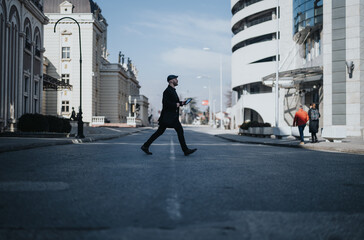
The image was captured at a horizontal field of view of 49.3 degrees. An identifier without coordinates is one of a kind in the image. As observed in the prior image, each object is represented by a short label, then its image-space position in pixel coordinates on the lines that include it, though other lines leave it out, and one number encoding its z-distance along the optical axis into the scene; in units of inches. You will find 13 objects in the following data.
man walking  402.3
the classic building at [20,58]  944.9
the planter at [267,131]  1031.7
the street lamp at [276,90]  1074.1
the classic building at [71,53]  2139.5
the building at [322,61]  1074.1
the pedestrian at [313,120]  716.0
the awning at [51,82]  1466.8
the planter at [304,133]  817.9
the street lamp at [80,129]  842.8
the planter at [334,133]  759.1
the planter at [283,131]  910.4
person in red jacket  713.0
